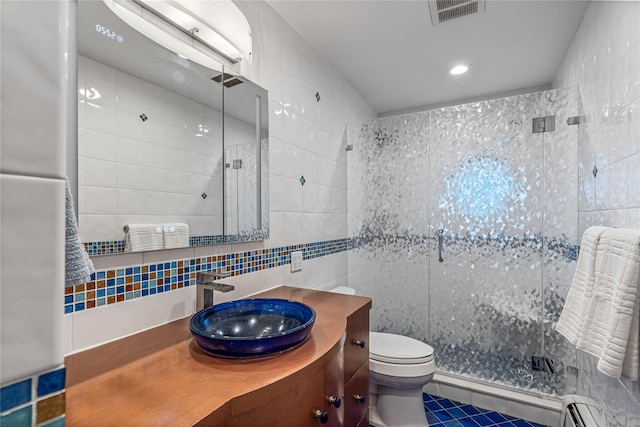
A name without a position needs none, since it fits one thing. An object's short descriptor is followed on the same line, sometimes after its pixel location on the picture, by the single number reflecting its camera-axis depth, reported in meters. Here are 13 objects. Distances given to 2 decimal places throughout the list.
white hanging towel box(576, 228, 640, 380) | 0.95
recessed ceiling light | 2.37
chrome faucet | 1.18
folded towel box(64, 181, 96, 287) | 0.49
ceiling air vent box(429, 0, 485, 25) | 1.65
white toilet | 1.76
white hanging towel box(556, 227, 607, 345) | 1.18
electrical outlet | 1.81
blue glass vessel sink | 0.85
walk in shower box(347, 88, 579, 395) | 1.94
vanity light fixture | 1.04
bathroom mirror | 0.93
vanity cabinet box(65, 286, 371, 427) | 0.63
